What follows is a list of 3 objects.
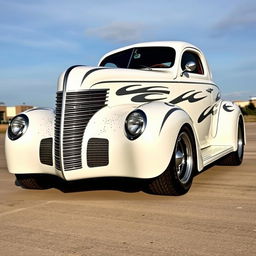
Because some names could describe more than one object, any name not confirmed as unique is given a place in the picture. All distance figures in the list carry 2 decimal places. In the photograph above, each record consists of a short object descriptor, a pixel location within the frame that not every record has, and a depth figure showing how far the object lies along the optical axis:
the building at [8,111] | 93.62
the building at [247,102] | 91.53
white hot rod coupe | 4.37
